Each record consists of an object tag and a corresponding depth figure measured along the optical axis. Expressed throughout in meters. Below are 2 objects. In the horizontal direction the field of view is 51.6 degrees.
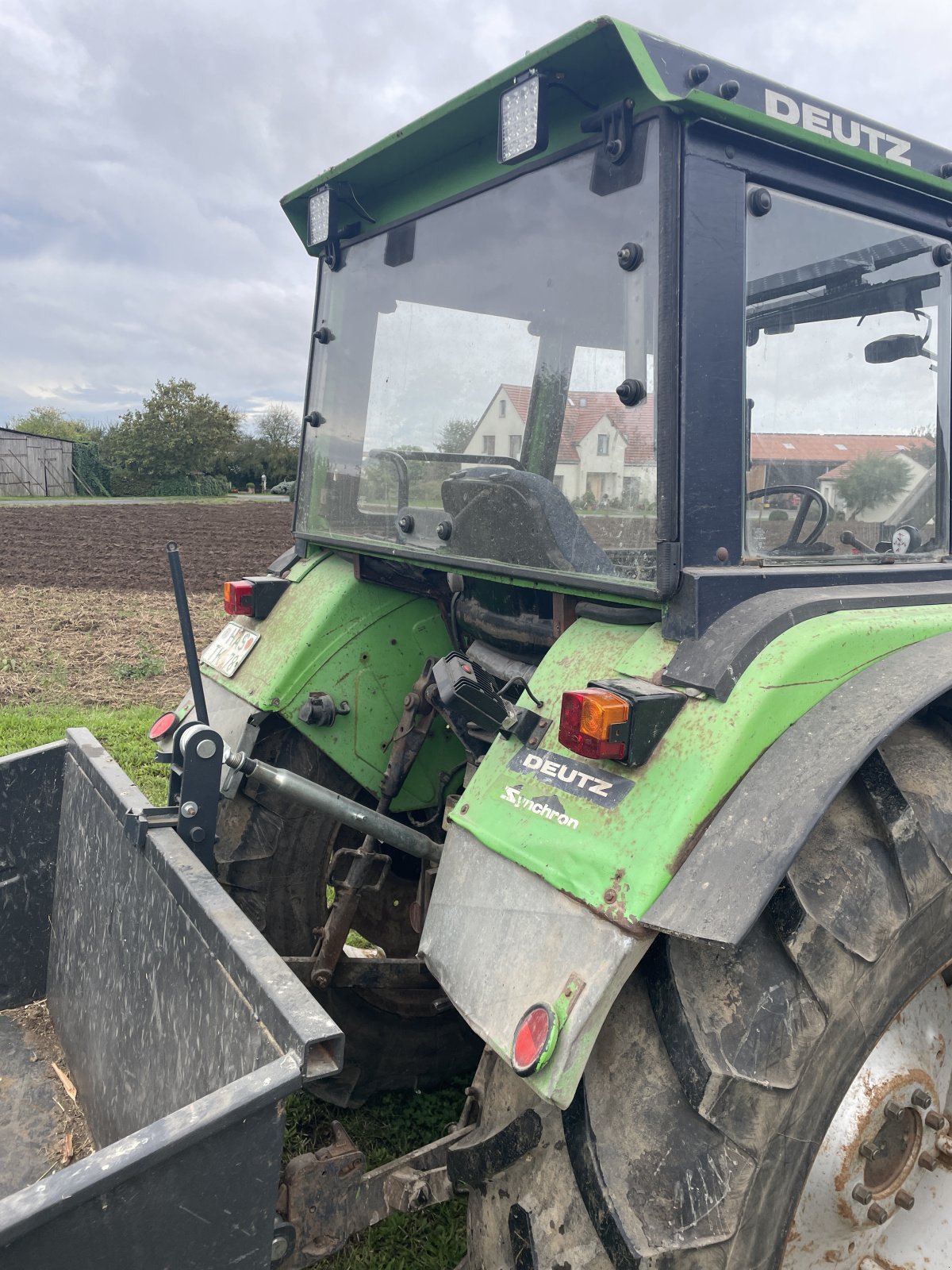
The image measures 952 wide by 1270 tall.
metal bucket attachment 1.22
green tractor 1.46
